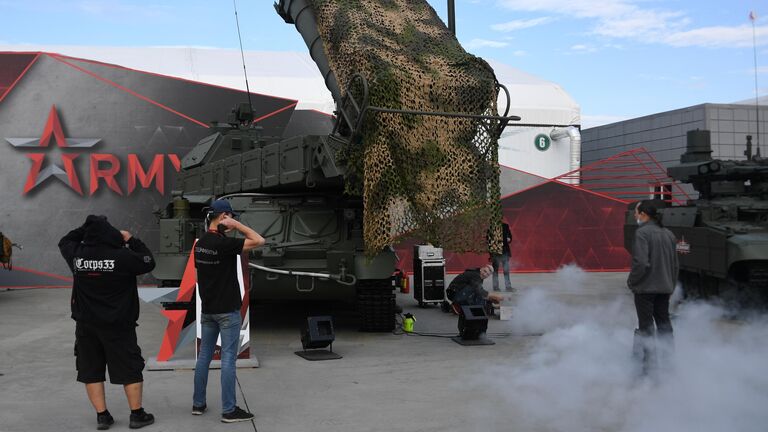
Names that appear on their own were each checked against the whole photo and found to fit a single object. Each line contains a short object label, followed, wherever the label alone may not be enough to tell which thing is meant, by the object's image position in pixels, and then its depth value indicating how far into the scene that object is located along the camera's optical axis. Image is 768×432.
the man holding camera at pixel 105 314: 5.48
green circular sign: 27.39
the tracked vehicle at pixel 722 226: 11.29
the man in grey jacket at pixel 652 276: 6.99
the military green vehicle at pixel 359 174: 8.12
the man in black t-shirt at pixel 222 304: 5.77
